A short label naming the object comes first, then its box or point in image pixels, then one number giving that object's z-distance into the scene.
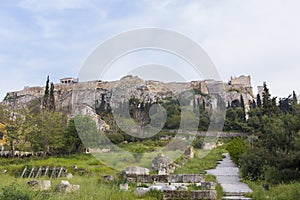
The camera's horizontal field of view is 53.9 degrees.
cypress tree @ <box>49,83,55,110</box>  36.34
